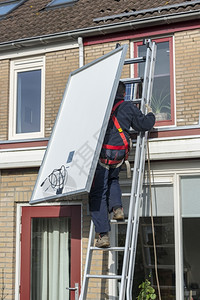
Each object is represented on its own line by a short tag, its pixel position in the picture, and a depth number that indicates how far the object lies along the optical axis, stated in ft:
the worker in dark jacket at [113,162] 31.94
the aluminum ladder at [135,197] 30.49
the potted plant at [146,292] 37.98
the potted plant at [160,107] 42.63
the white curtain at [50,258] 43.37
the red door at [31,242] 42.30
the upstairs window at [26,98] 47.74
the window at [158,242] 38.49
